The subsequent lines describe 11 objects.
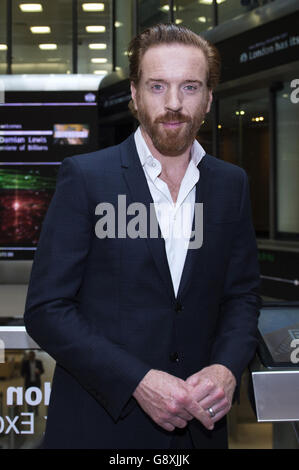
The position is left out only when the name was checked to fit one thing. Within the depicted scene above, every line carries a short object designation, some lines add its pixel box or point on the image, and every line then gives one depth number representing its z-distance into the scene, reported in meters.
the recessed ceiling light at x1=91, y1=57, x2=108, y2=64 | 13.39
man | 1.27
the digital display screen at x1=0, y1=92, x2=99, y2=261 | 9.34
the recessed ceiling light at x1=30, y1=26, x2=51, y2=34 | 13.29
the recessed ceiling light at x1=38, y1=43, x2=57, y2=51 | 13.23
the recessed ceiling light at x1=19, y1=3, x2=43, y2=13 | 13.30
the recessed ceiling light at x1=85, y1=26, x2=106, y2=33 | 13.30
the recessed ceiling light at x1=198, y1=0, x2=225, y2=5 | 9.33
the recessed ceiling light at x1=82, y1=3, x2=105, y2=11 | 13.32
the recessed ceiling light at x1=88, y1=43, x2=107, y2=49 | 13.48
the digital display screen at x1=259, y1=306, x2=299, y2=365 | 1.63
